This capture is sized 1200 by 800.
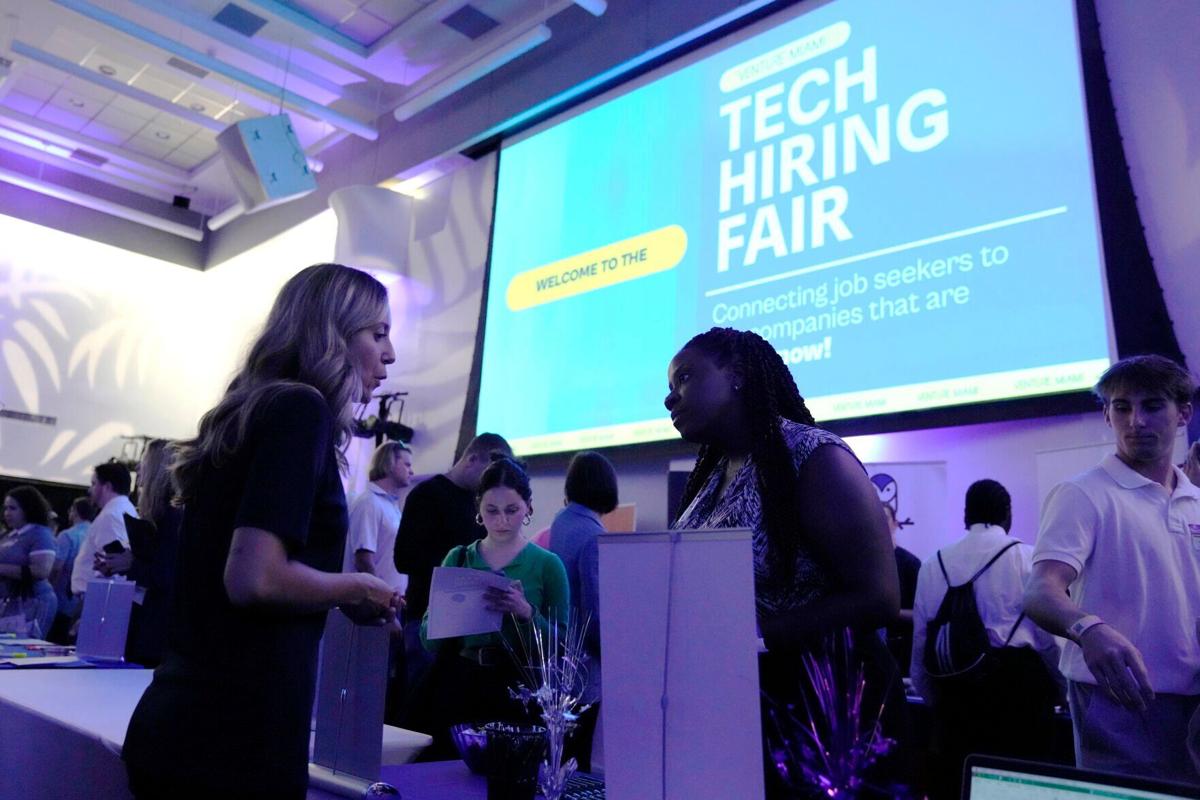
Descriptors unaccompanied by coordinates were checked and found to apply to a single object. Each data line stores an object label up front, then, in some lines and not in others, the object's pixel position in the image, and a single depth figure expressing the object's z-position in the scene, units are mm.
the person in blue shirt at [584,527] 2758
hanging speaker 5512
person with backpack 2588
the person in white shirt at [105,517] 4094
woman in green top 2123
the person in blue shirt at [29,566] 4332
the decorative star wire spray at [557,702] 1084
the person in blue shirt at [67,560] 5195
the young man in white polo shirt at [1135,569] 1536
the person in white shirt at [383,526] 3385
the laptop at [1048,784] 570
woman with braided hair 1060
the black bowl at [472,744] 1245
